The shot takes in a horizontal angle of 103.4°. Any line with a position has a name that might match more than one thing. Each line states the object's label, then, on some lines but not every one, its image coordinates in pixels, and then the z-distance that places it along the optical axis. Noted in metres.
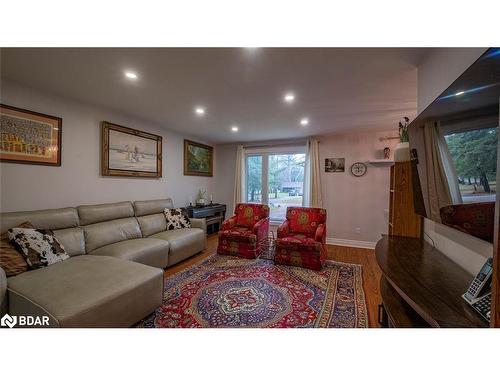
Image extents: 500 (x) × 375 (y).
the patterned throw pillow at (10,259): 1.62
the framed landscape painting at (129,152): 2.86
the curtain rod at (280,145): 4.48
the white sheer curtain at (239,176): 4.96
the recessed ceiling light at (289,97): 2.27
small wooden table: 4.05
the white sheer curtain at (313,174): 4.23
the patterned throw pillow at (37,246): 1.75
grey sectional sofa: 1.31
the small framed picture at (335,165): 4.15
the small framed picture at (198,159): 4.41
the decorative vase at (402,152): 1.77
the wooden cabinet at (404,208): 1.93
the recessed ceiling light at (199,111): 2.76
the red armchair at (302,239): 2.81
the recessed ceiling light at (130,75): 1.84
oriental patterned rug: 1.73
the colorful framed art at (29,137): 2.00
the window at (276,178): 4.64
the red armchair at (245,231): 3.24
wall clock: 3.97
